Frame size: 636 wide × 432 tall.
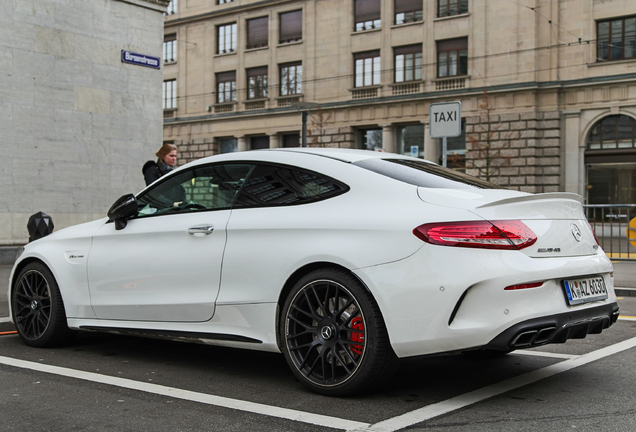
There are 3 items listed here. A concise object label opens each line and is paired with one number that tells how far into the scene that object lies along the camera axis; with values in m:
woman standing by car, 8.43
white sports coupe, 3.82
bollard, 6.65
